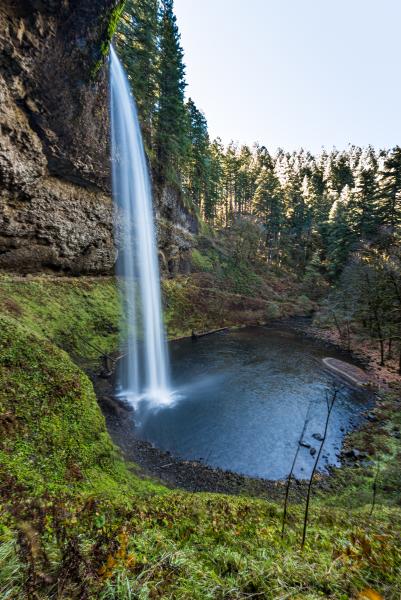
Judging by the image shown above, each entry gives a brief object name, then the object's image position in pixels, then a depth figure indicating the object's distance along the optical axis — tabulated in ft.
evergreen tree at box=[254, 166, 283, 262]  164.35
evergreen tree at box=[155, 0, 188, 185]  88.53
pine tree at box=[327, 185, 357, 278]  119.82
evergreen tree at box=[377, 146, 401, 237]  104.01
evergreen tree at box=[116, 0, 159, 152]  81.05
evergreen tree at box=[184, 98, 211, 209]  132.98
